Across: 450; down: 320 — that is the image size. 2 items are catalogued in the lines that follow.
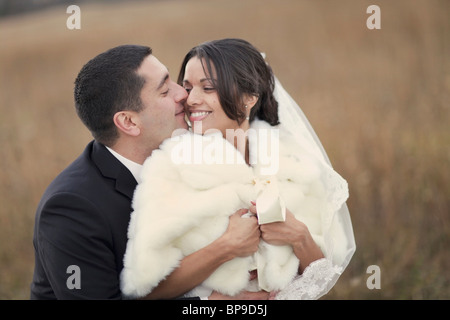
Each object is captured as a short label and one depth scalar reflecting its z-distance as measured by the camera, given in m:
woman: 2.53
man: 2.56
